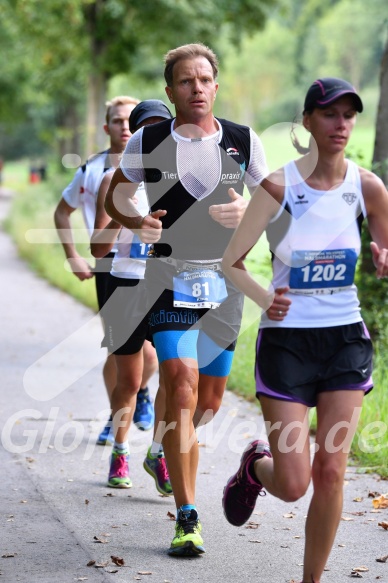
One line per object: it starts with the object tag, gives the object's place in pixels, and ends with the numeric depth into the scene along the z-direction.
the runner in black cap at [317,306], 8.65
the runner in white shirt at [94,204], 14.32
